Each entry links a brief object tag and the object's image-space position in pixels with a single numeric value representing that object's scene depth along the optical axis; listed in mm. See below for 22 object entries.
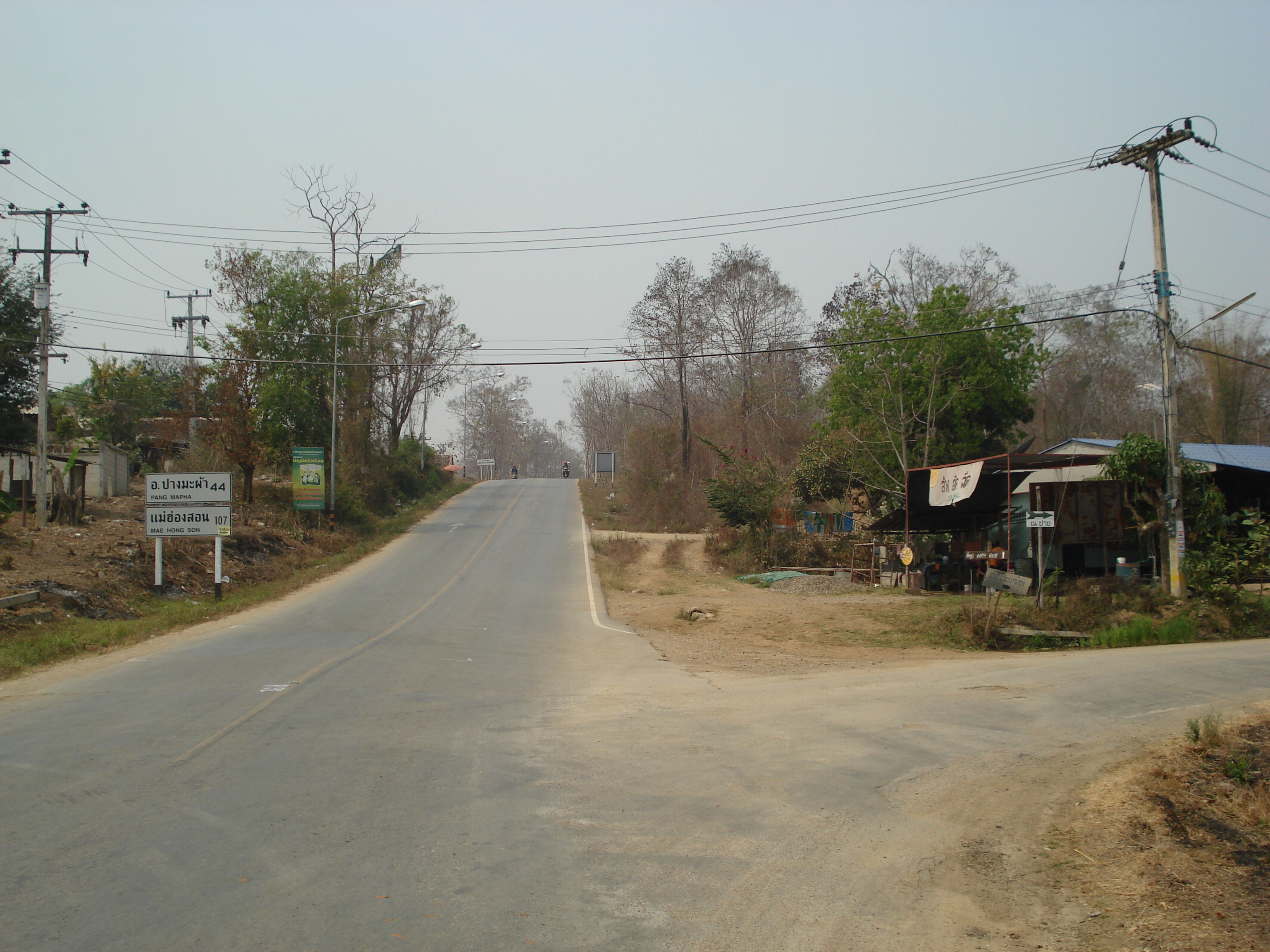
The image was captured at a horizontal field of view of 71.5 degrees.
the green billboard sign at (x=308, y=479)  36344
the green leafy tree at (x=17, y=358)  36688
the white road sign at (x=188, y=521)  22000
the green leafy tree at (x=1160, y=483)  19344
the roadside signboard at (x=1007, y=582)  20984
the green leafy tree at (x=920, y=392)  33125
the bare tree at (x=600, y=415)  96438
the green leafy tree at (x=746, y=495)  33344
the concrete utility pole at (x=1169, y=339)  18875
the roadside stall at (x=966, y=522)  21625
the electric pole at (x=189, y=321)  47531
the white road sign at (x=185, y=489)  22062
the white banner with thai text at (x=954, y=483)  21047
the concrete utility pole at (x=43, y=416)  25703
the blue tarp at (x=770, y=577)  27633
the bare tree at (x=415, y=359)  53469
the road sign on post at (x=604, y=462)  67250
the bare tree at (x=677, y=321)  53344
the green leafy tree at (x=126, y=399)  46312
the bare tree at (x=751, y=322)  50469
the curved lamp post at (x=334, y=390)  35469
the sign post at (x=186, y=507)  22016
